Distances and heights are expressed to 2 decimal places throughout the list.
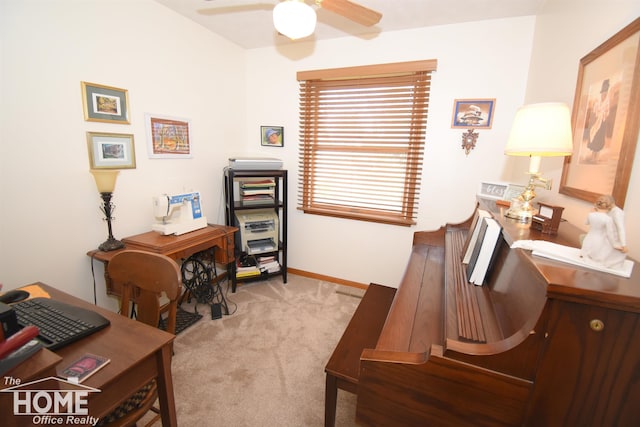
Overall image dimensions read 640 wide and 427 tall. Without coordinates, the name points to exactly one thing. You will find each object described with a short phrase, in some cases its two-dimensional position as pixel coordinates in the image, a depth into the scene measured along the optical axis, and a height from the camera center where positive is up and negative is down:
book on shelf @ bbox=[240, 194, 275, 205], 2.74 -0.36
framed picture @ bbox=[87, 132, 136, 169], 1.80 +0.06
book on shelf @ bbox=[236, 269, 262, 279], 2.79 -1.12
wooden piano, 0.63 -0.51
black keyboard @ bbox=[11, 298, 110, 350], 0.85 -0.54
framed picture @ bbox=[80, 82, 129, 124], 1.74 +0.36
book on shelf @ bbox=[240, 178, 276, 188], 2.71 -0.19
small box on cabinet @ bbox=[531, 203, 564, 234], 1.02 -0.17
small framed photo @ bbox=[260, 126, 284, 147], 2.96 +0.30
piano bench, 1.16 -0.84
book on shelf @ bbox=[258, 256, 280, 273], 2.91 -1.06
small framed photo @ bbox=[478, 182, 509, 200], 1.90 -0.13
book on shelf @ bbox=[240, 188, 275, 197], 2.73 -0.28
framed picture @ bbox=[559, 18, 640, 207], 0.95 +0.21
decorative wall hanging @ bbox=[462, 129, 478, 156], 2.28 +0.25
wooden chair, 1.07 -0.53
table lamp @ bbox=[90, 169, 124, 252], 1.74 -0.22
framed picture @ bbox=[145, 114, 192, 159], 2.17 +0.20
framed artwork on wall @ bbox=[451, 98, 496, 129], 2.23 +0.46
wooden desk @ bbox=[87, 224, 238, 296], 1.83 -0.60
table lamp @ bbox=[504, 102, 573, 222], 1.00 +0.15
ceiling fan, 1.15 +0.63
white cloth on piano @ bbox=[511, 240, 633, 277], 0.70 -0.22
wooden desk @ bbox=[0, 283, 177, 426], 0.62 -0.58
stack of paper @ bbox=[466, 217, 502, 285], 1.19 -0.36
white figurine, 0.69 -0.15
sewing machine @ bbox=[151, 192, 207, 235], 2.00 -0.40
